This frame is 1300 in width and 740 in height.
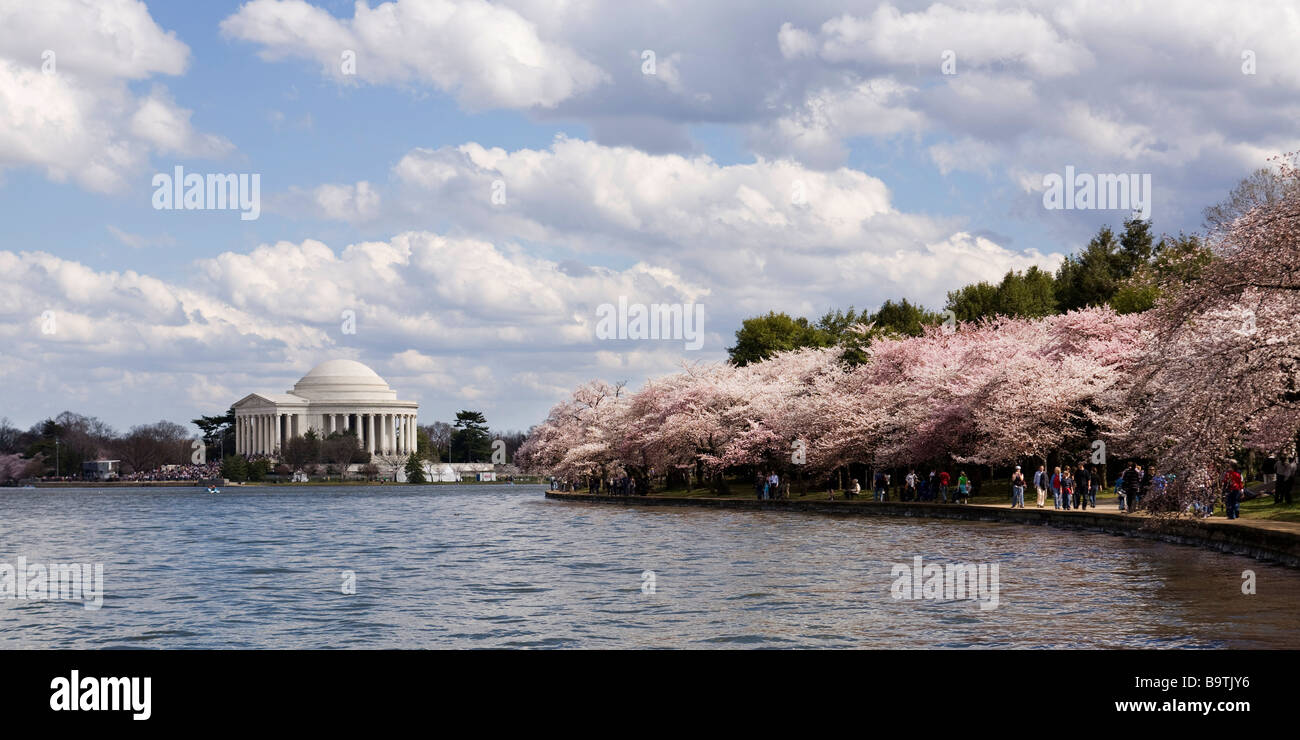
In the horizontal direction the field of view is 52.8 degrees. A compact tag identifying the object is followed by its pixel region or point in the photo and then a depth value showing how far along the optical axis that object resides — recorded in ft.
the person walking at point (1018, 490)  152.97
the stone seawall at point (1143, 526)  90.84
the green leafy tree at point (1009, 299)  286.05
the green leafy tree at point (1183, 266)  92.22
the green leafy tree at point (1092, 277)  295.69
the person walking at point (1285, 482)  118.93
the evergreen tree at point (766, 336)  341.00
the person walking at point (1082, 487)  143.54
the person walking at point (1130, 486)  132.05
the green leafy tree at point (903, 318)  282.77
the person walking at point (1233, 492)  106.63
